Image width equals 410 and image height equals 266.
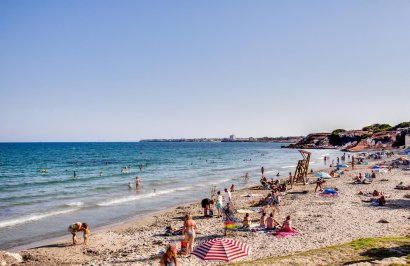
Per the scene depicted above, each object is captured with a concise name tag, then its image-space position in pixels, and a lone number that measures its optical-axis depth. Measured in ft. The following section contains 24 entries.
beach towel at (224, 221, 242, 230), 55.21
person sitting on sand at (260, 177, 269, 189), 109.76
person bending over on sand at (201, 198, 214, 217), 69.31
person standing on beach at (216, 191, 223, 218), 68.95
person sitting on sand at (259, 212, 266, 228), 57.06
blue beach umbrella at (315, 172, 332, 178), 105.47
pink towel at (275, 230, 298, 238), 51.10
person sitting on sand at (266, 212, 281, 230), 55.16
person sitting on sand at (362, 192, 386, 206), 71.05
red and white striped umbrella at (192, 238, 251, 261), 38.32
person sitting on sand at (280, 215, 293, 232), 52.65
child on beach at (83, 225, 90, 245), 53.31
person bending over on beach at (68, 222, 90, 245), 53.21
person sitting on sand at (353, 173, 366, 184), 108.52
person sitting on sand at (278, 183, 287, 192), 97.30
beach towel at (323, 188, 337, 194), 86.06
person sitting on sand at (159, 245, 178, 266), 29.04
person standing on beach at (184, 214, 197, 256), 44.24
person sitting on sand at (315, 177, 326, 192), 95.16
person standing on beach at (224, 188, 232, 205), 70.56
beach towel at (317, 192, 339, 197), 85.66
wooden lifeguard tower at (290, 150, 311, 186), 113.29
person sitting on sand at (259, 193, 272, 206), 77.32
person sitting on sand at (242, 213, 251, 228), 57.17
